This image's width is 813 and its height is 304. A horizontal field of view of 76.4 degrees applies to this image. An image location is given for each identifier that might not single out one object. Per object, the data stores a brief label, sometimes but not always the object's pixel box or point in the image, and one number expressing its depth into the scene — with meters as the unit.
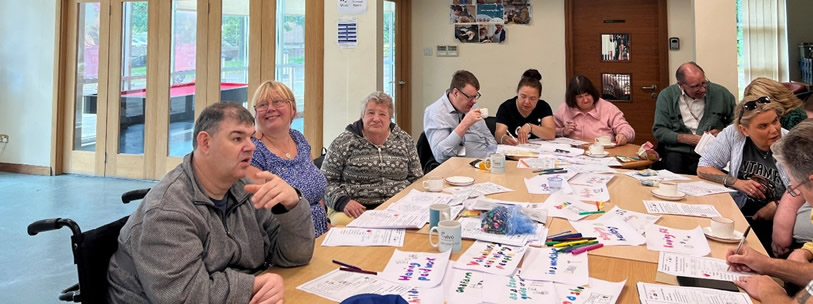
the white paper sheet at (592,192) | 2.20
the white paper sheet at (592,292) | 1.20
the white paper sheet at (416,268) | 1.33
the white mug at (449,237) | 1.52
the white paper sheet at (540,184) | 2.34
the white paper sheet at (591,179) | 2.50
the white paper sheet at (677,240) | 1.55
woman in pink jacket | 4.05
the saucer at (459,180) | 2.47
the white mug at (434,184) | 2.33
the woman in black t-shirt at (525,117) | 3.95
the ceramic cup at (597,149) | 3.29
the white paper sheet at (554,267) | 1.33
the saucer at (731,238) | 1.62
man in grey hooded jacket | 1.16
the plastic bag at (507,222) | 1.69
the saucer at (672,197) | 2.17
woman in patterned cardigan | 2.61
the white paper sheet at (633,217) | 1.81
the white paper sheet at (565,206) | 1.94
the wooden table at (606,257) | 1.34
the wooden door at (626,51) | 5.84
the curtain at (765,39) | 5.90
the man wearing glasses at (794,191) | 1.36
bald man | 3.73
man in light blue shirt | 3.41
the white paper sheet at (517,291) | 1.21
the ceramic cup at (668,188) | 2.19
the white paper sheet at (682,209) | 1.96
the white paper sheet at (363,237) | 1.62
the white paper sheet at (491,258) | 1.40
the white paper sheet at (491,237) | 1.61
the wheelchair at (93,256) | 1.32
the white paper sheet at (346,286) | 1.25
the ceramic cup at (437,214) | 1.72
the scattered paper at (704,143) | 2.75
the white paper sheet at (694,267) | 1.36
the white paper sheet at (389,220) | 1.79
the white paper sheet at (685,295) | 1.20
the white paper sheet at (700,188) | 2.30
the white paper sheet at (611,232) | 1.62
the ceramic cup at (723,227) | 1.62
